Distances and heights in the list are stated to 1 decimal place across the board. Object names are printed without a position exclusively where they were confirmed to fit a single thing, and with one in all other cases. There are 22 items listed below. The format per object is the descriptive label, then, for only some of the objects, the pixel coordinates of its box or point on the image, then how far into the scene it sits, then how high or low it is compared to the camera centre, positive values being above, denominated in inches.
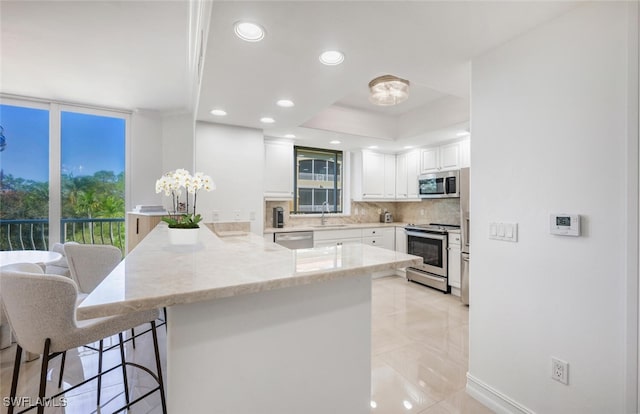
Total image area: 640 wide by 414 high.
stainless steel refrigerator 141.3 -12.6
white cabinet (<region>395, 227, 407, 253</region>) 196.4 -22.9
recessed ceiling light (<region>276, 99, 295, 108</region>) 104.0 +38.6
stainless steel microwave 162.6 +13.2
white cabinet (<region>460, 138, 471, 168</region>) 159.2 +29.8
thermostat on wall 56.4 -3.6
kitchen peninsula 35.5 -17.5
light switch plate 67.2 -6.0
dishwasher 161.3 -18.9
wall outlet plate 58.0 -33.8
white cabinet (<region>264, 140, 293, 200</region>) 170.2 +21.9
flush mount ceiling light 107.0 +44.9
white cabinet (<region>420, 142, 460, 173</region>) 165.3 +29.7
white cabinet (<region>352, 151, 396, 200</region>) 199.9 +21.9
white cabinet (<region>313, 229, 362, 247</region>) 172.4 -19.1
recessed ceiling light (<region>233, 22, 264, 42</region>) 59.4 +37.6
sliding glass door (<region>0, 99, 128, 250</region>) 140.7 +16.4
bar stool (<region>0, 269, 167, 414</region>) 46.0 -18.3
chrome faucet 196.6 -8.2
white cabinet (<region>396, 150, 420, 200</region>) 195.8 +22.6
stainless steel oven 160.6 -27.3
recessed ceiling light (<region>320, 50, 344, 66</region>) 70.3 +37.8
